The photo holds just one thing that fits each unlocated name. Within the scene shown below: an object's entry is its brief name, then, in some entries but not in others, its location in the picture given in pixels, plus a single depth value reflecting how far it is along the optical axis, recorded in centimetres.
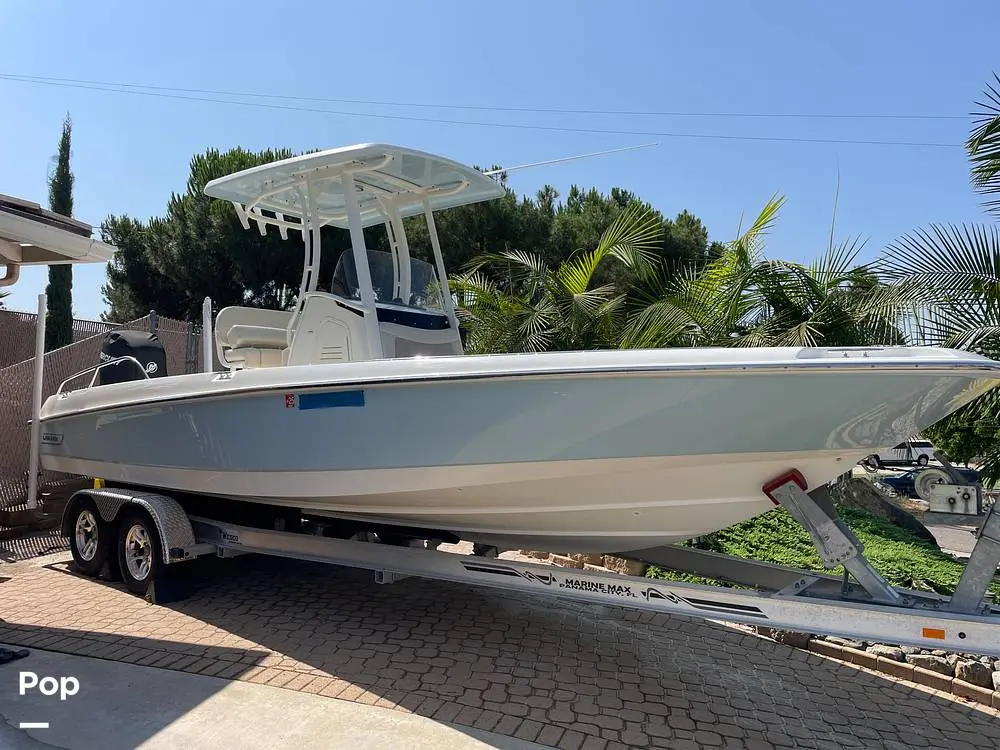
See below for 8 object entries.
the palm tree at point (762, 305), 552
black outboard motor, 604
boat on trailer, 304
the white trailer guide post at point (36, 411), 653
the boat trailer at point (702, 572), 296
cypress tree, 1766
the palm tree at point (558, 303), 682
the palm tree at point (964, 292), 458
